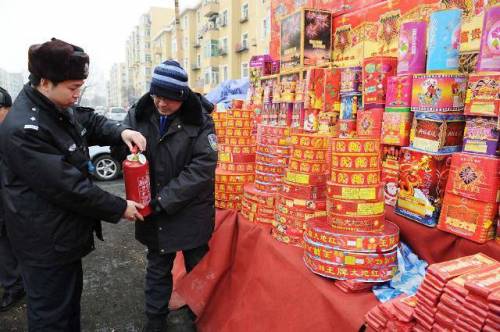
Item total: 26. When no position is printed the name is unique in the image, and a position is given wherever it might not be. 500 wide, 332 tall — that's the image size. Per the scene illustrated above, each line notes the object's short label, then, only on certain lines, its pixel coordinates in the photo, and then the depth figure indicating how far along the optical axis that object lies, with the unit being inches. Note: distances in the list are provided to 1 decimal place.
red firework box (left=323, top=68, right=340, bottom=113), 116.0
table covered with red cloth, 70.0
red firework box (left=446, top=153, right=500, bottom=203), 66.7
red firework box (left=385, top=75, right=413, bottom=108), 84.7
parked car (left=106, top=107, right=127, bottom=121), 915.4
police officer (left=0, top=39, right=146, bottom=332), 69.1
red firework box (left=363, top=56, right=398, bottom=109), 95.3
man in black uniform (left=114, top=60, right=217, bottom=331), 90.3
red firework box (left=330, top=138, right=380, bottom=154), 73.9
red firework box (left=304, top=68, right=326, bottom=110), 120.3
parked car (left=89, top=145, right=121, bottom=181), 323.3
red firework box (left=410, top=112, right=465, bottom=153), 76.3
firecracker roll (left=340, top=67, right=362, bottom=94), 105.4
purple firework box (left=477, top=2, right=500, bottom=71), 69.9
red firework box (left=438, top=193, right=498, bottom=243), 68.4
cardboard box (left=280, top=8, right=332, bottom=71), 145.4
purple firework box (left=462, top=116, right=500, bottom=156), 67.9
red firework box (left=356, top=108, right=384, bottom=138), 95.5
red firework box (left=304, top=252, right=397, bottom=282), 71.1
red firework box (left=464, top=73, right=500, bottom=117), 66.7
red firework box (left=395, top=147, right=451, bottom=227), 76.9
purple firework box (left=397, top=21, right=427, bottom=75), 87.4
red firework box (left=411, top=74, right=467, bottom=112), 75.4
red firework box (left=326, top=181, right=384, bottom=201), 72.8
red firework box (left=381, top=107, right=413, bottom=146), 86.0
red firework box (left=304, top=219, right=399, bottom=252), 71.6
